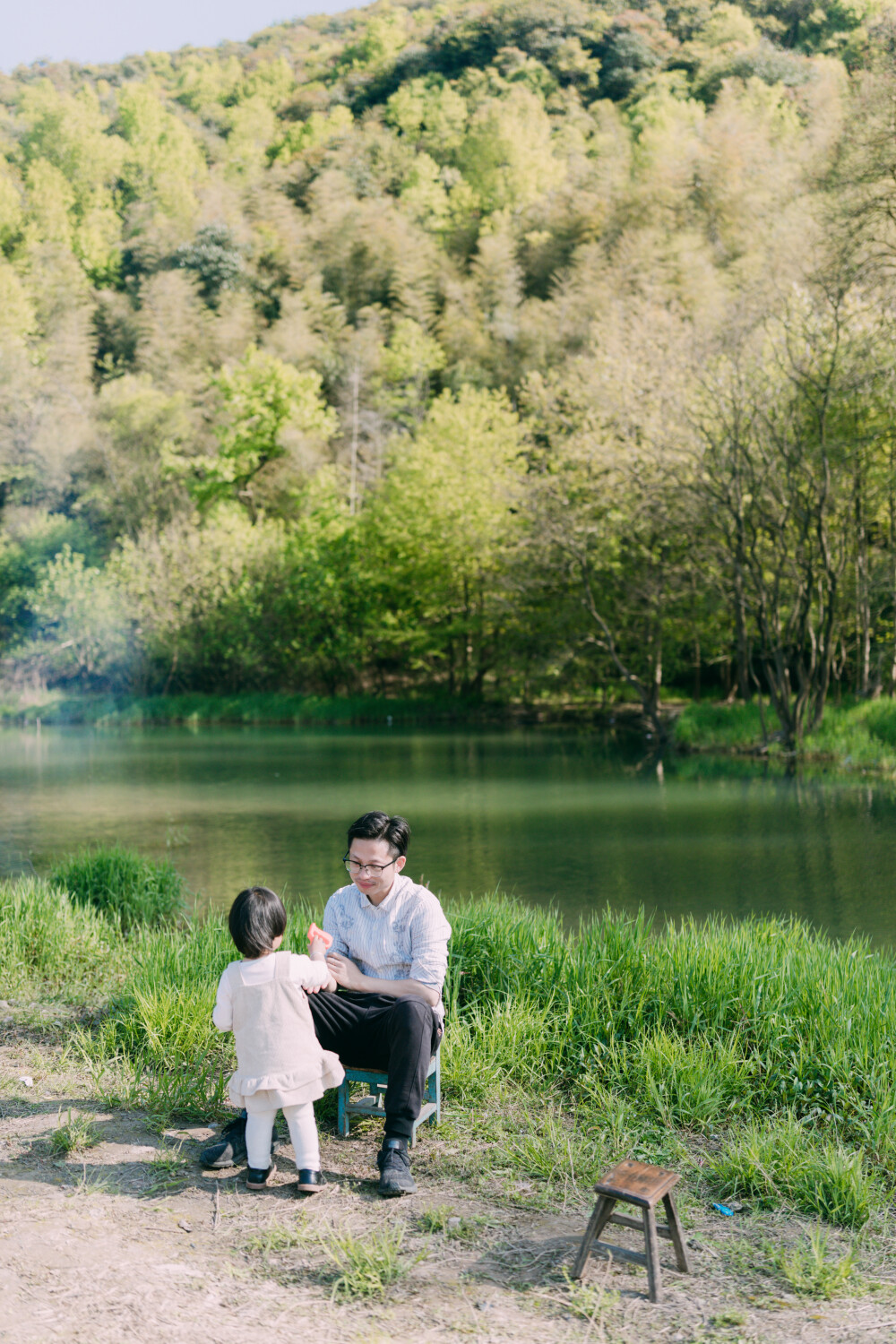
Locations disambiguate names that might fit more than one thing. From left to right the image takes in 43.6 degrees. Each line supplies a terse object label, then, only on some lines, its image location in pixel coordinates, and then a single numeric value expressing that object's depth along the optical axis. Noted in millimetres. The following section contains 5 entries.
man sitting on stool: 3924
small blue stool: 4074
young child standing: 3750
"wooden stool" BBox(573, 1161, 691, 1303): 3051
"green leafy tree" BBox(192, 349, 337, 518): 45094
